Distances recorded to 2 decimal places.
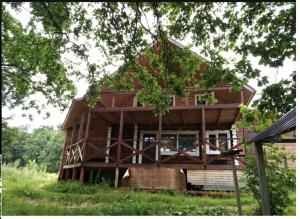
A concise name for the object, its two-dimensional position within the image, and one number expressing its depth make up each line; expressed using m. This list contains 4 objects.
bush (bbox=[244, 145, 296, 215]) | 3.81
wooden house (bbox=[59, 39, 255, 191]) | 7.46
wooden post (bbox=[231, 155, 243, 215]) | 3.70
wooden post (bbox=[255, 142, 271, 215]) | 3.20
